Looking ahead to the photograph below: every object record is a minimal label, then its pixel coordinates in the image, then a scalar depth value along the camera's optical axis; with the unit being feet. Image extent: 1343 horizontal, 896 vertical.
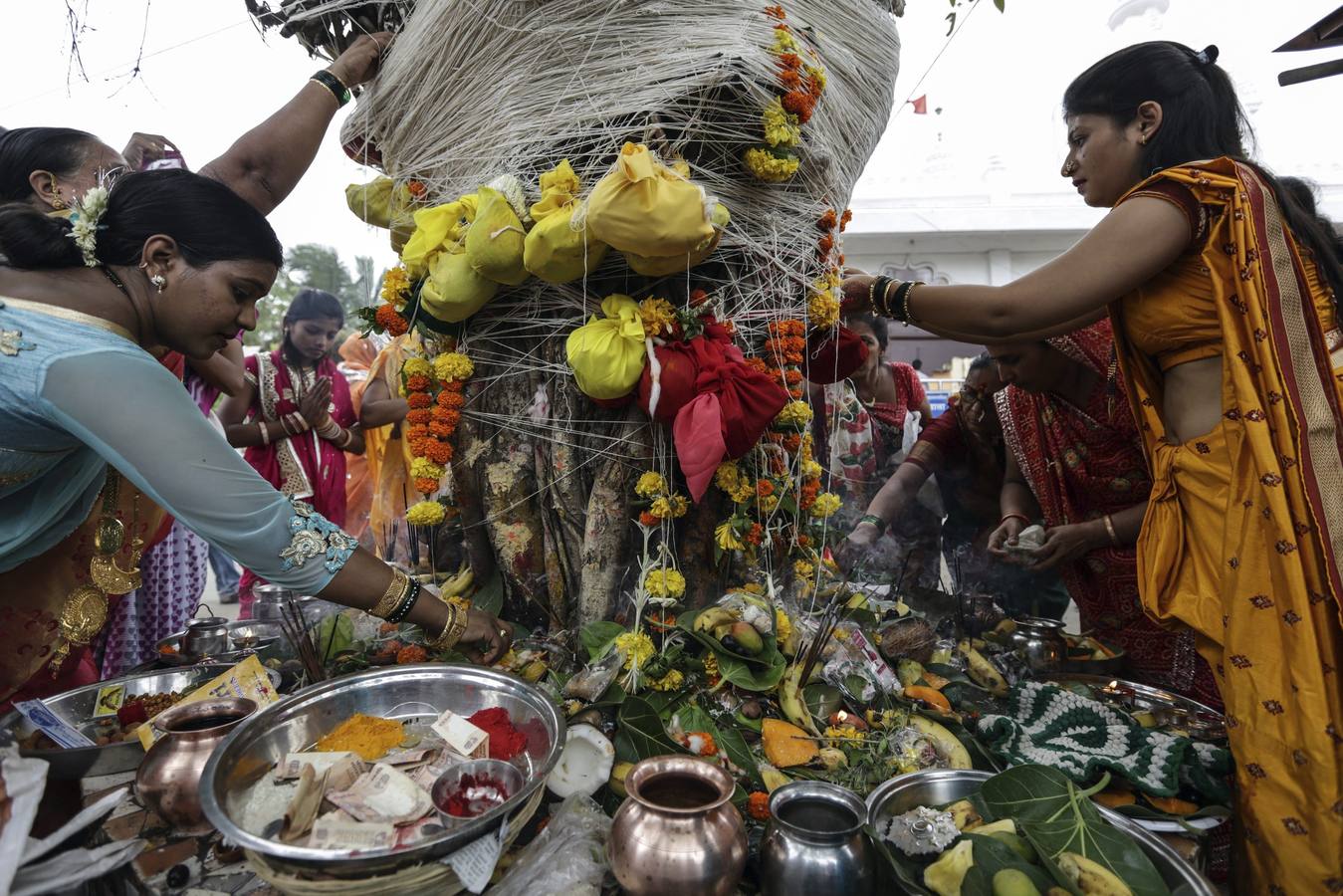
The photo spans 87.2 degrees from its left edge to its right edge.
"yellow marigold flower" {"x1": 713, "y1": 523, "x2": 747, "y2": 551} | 6.75
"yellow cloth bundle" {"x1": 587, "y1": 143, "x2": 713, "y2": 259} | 5.14
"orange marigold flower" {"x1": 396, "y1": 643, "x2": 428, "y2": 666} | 6.83
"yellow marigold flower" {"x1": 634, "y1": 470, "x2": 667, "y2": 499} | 6.70
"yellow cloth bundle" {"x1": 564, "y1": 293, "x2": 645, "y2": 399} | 6.01
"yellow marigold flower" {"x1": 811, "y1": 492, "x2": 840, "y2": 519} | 7.61
